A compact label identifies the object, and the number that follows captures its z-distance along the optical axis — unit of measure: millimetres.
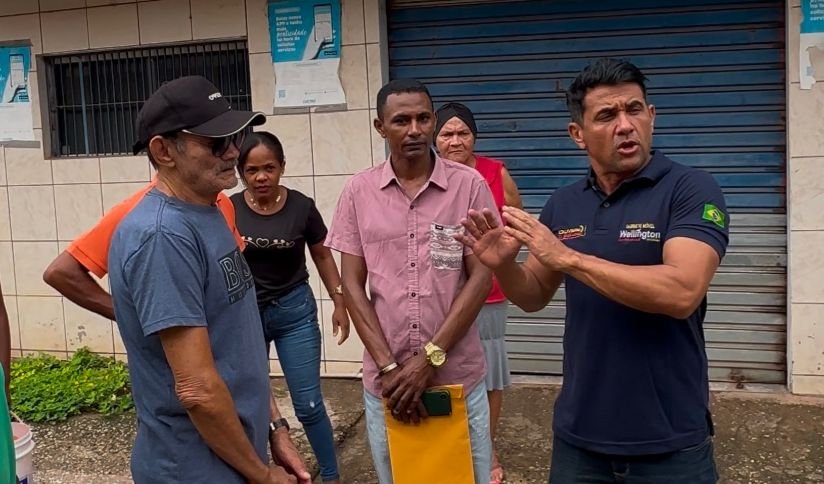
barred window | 5691
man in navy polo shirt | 2035
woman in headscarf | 3787
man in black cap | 1836
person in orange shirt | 2673
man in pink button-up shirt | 2785
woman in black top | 3699
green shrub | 5132
